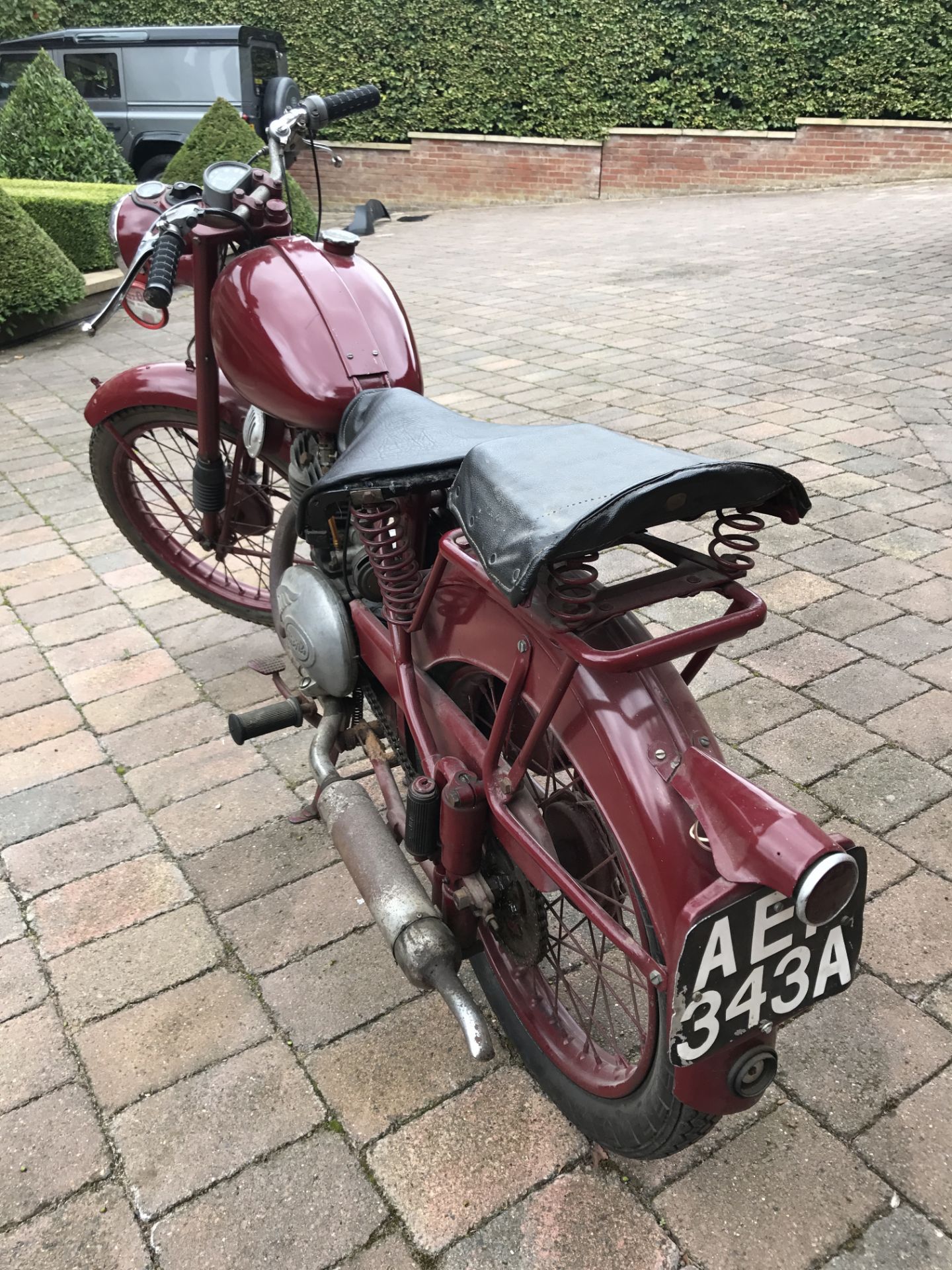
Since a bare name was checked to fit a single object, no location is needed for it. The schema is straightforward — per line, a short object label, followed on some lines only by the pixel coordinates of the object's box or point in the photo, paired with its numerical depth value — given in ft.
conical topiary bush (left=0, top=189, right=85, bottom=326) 23.50
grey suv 37.58
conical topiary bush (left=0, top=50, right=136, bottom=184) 30.71
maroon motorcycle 4.33
